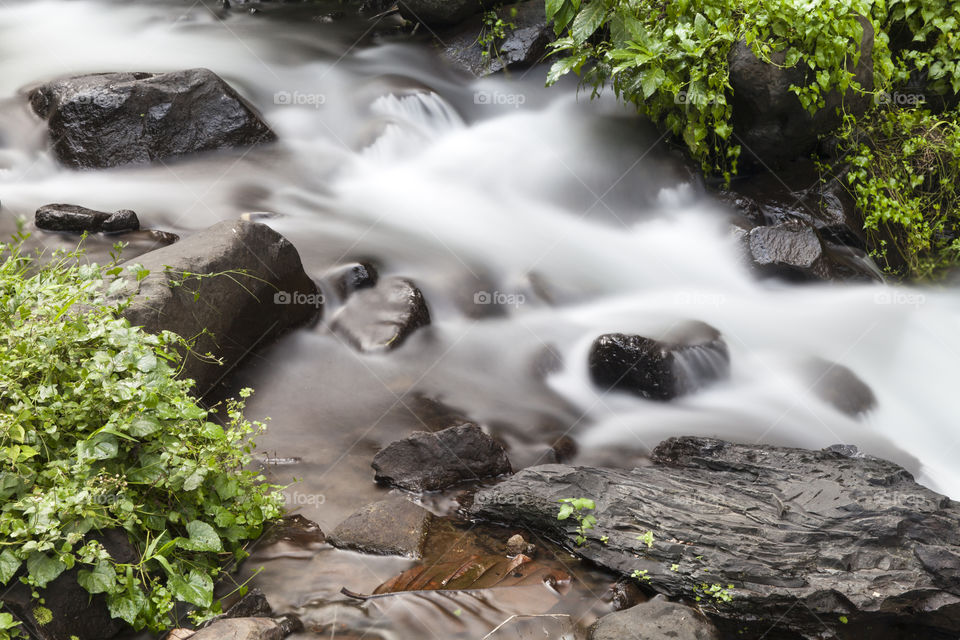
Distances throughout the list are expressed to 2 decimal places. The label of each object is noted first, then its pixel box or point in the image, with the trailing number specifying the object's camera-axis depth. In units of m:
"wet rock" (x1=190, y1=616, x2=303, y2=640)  2.68
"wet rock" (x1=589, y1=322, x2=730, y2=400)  5.14
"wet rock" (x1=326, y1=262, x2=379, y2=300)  5.54
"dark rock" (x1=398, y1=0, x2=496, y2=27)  9.04
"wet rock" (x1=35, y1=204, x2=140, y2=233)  5.56
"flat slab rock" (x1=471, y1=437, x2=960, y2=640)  3.15
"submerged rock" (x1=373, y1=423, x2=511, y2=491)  3.96
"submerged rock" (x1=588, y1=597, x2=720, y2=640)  2.89
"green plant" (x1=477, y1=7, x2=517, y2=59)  8.73
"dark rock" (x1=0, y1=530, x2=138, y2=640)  2.62
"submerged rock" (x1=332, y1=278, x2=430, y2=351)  5.19
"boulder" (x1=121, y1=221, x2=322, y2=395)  3.97
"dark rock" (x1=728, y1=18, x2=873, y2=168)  6.76
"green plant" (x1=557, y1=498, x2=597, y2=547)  3.46
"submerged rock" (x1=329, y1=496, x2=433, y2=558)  3.39
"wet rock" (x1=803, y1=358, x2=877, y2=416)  5.36
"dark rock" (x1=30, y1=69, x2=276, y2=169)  6.72
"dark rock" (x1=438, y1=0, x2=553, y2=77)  8.63
